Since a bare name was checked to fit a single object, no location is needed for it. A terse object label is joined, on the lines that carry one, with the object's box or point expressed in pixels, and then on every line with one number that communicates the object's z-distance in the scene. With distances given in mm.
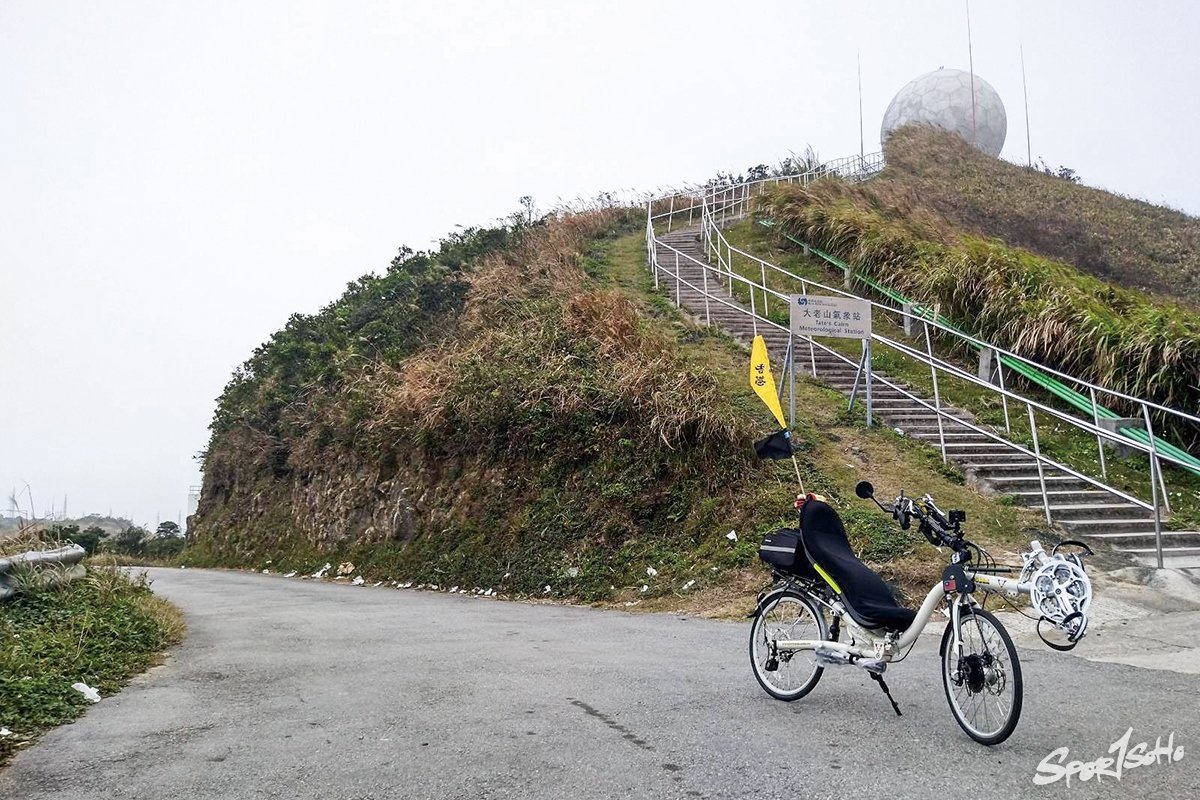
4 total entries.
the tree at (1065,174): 41344
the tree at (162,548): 29016
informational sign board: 12938
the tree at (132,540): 28578
